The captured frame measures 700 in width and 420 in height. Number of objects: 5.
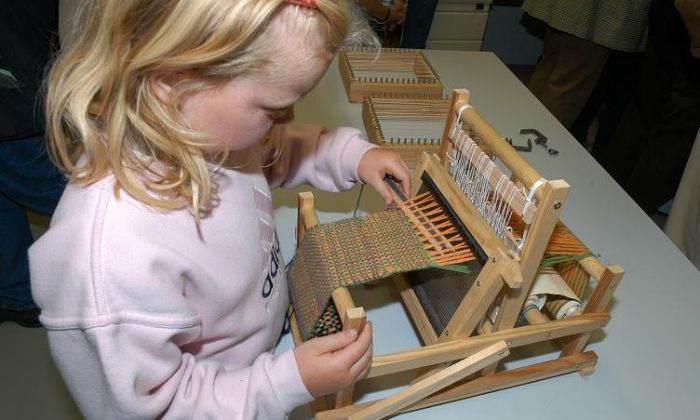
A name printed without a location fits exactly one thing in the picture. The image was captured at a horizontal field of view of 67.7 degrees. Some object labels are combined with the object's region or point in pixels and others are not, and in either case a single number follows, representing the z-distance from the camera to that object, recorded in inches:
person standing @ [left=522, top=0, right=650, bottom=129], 88.7
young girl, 21.5
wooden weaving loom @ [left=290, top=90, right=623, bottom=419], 28.5
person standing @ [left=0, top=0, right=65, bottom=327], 45.6
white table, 33.5
